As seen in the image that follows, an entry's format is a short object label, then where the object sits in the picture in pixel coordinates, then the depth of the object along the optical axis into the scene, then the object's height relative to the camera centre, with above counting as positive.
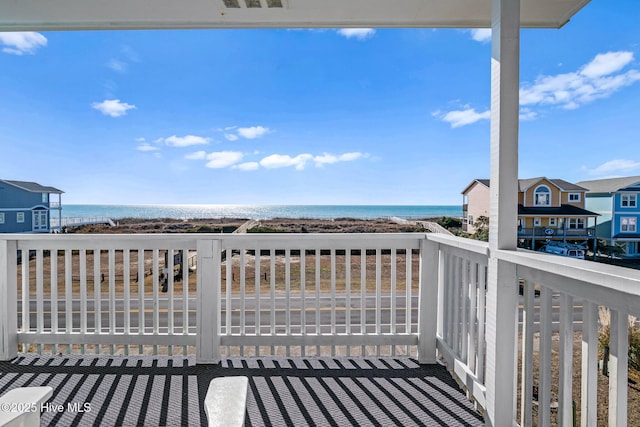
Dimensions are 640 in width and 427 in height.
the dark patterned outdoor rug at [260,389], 1.73 -1.10
